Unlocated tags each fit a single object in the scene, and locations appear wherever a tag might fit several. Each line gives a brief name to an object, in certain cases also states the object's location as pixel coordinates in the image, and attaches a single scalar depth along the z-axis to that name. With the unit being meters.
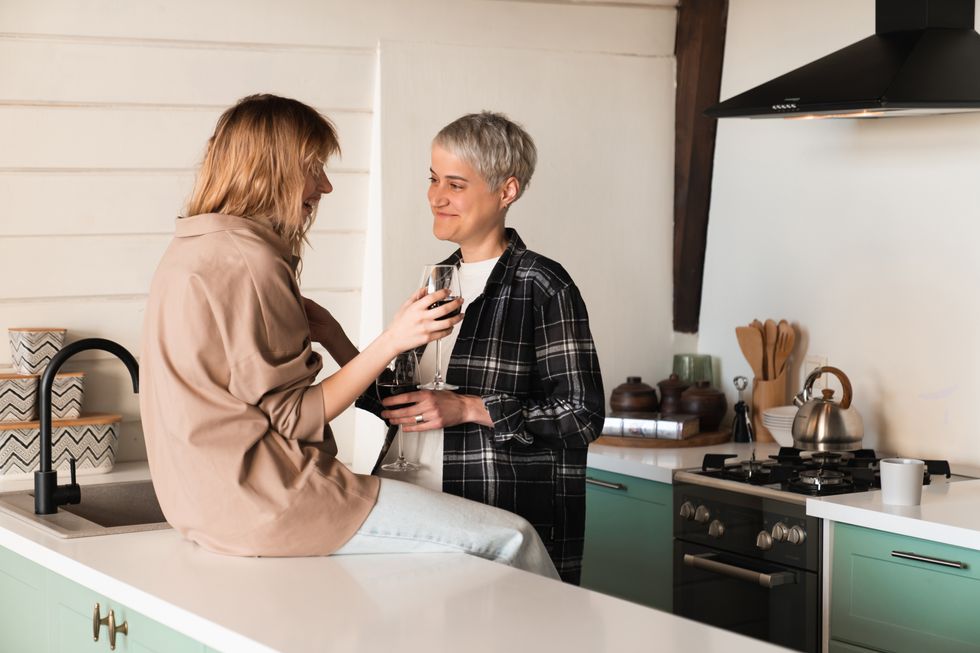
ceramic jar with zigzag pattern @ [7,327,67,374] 2.90
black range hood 2.63
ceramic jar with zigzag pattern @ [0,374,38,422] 2.87
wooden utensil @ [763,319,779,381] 3.58
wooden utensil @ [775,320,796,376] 3.55
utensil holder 3.57
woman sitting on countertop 1.64
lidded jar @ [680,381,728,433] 3.62
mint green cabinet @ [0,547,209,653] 1.68
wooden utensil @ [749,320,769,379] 3.60
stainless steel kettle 3.07
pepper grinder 3.56
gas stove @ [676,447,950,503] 2.73
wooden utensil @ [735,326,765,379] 3.59
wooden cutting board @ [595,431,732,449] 3.46
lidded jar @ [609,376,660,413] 3.62
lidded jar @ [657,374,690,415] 3.67
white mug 2.53
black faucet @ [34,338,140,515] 2.25
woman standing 2.20
